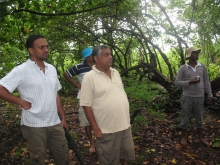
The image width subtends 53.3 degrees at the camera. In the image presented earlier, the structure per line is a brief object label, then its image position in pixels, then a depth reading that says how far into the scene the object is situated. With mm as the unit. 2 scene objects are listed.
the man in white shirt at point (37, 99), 2684
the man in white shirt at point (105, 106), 2781
